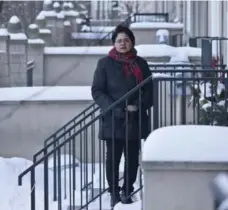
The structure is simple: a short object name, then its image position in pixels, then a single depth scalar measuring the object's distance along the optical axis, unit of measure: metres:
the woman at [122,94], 9.46
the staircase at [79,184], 9.21
